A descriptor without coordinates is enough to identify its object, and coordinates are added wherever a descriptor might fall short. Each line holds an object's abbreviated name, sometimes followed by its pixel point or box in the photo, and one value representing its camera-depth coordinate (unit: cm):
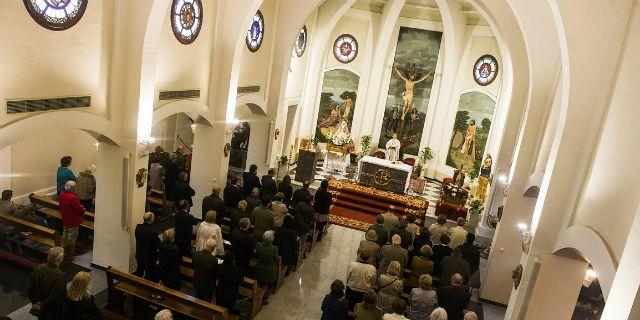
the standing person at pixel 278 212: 1021
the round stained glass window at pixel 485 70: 1858
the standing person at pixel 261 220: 922
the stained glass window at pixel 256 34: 1319
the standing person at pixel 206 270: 729
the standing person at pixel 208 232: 816
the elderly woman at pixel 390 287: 705
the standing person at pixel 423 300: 702
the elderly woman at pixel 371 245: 838
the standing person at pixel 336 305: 638
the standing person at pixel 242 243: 827
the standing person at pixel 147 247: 776
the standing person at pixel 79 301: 557
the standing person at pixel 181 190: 1055
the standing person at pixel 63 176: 1014
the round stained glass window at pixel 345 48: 2033
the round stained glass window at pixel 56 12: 657
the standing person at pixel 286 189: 1205
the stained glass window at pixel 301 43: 1749
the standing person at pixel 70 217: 853
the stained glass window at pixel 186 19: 970
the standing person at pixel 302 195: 1110
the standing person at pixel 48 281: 606
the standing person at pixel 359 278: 764
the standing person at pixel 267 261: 805
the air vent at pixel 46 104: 648
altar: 1667
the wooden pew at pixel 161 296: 683
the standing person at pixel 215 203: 989
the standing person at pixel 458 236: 1008
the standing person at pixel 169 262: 746
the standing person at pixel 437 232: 1014
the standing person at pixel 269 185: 1179
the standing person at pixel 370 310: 615
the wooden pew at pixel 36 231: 836
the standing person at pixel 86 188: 1016
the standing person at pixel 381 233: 962
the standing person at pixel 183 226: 863
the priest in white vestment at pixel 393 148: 1811
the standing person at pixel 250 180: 1191
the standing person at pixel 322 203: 1148
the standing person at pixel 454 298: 730
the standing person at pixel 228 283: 708
